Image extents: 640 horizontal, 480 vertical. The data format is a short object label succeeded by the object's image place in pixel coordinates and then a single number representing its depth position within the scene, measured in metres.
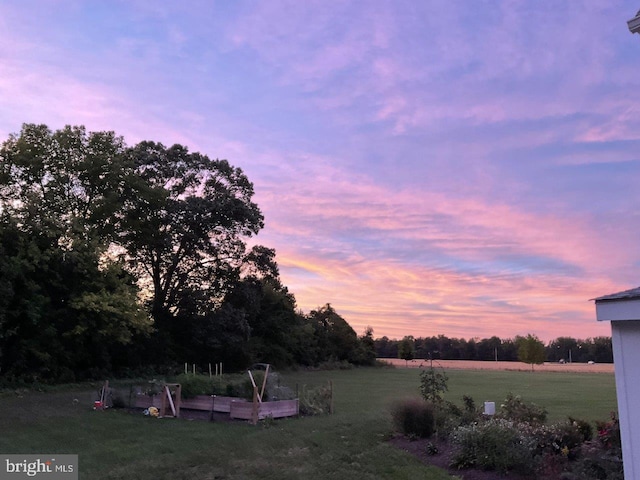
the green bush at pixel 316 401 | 16.06
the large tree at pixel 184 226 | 33.09
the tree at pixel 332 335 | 57.25
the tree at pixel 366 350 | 60.98
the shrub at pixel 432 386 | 12.59
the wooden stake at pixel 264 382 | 15.06
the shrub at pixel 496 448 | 8.16
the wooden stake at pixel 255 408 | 14.07
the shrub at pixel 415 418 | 10.70
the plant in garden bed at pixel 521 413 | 10.63
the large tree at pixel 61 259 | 24.89
